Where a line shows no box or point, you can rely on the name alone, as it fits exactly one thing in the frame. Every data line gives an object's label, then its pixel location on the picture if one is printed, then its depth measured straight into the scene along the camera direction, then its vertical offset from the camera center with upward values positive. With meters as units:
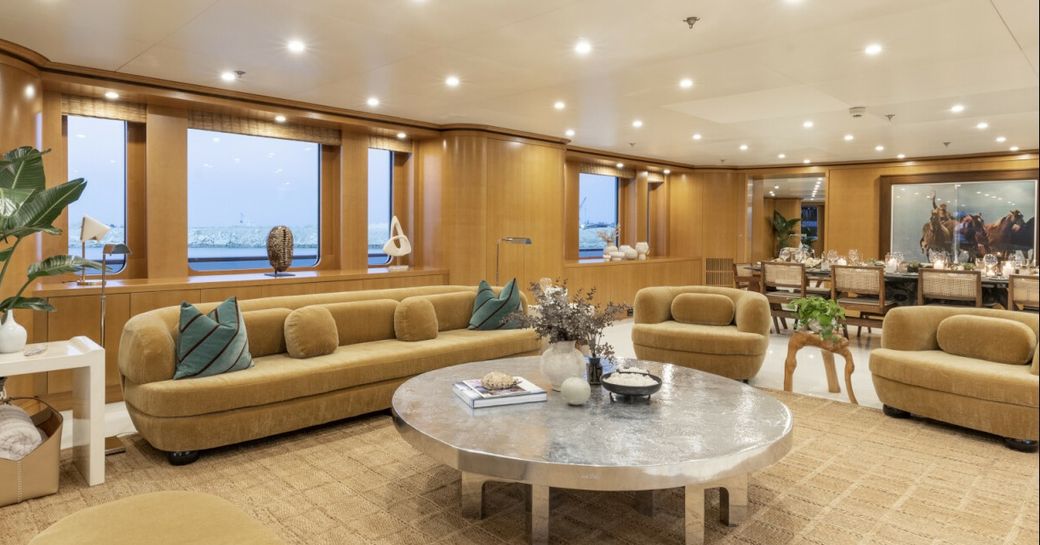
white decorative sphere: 3.04 -0.64
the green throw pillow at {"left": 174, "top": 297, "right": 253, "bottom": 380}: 3.67 -0.51
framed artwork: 9.20 +0.71
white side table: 3.15 -0.67
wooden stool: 4.85 -0.74
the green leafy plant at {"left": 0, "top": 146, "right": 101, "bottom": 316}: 3.21 +0.29
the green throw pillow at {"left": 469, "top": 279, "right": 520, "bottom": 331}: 5.45 -0.43
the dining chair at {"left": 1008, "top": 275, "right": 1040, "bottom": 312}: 5.04 -0.28
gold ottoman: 1.80 -0.79
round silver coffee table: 2.38 -0.75
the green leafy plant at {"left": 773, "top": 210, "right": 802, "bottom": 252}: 14.62 +0.74
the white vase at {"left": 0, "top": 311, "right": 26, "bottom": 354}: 3.24 -0.40
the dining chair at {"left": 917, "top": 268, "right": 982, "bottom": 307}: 6.41 -0.27
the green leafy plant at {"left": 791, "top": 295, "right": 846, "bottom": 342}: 4.91 -0.44
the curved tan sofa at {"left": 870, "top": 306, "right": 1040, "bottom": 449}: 3.76 -0.70
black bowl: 3.11 -0.64
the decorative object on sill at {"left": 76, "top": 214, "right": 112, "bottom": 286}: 4.73 +0.22
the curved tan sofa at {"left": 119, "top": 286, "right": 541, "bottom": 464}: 3.49 -0.71
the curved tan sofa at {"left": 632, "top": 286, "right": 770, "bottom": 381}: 5.17 -0.62
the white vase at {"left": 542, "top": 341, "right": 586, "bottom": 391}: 3.28 -0.54
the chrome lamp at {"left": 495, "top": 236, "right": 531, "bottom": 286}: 7.50 +0.14
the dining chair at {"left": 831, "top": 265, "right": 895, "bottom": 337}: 7.16 -0.36
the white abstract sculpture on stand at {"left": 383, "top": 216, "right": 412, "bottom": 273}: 7.29 +0.17
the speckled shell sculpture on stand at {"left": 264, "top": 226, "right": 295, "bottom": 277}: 6.16 +0.10
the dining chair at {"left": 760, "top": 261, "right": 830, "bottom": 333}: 7.90 -0.32
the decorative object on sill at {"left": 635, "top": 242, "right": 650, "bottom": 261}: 10.59 +0.17
